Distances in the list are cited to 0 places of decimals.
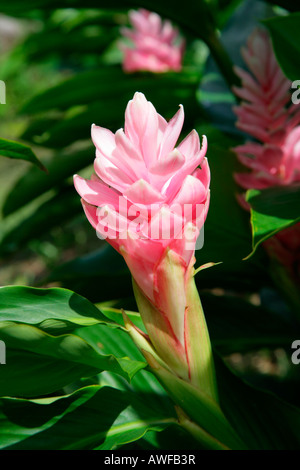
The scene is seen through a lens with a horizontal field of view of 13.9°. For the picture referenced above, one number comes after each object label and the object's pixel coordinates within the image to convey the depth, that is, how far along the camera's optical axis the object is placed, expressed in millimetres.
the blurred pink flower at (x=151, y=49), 1390
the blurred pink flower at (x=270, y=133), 830
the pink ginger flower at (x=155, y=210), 700
